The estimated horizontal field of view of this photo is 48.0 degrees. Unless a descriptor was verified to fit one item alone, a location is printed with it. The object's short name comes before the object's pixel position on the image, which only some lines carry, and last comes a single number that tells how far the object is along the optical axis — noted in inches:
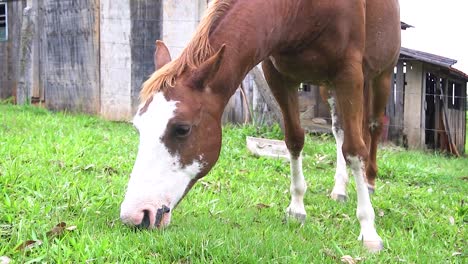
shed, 426.6
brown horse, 111.0
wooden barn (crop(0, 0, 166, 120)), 366.0
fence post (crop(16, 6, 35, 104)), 402.9
